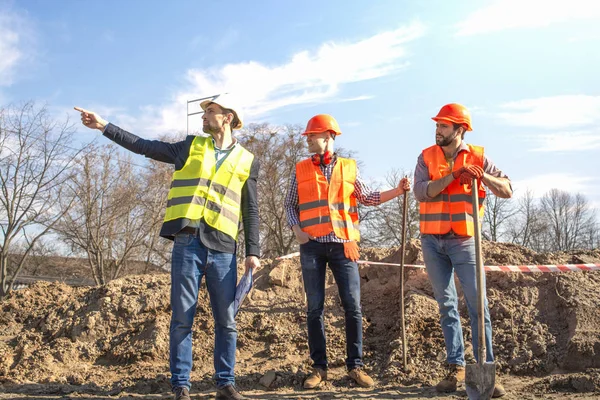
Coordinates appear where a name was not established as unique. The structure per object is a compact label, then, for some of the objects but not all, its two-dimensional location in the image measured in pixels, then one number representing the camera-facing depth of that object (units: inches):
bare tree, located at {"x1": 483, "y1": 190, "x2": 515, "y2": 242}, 1312.7
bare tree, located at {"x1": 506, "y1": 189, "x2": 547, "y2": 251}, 1406.3
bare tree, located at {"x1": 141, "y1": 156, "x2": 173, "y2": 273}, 875.4
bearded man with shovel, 187.6
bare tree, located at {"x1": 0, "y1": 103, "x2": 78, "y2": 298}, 582.6
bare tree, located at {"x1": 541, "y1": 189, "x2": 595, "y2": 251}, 1513.0
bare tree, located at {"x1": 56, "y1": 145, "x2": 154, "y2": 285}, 738.8
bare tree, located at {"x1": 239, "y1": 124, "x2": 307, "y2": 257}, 1083.9
